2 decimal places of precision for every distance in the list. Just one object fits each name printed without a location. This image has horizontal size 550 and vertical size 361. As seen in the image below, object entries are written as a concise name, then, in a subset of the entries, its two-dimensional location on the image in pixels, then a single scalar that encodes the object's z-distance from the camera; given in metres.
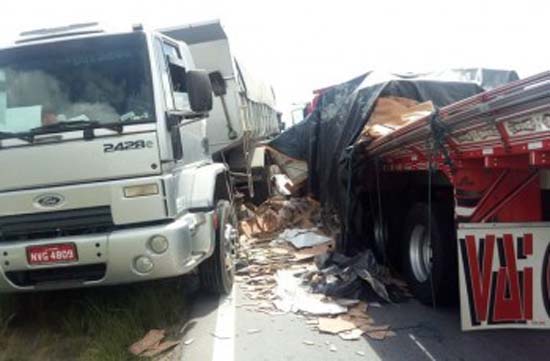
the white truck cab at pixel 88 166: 4.82
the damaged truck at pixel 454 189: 3.80
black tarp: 6.94
